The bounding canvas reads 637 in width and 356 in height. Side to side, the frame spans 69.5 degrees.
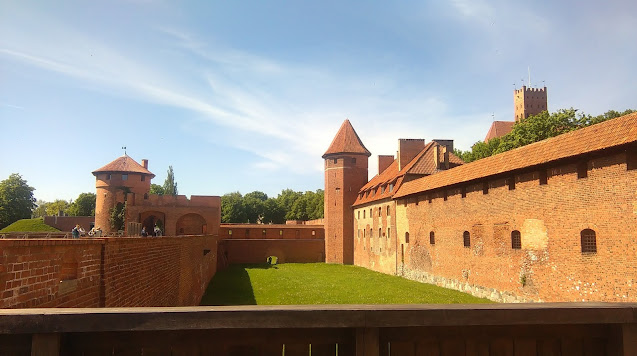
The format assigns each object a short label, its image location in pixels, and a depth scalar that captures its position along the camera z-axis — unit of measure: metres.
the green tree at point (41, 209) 108.28
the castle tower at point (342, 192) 42.00
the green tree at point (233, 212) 73.69
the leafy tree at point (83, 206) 72.44
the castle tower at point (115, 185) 41.59
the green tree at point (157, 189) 75.19
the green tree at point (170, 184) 71.85
